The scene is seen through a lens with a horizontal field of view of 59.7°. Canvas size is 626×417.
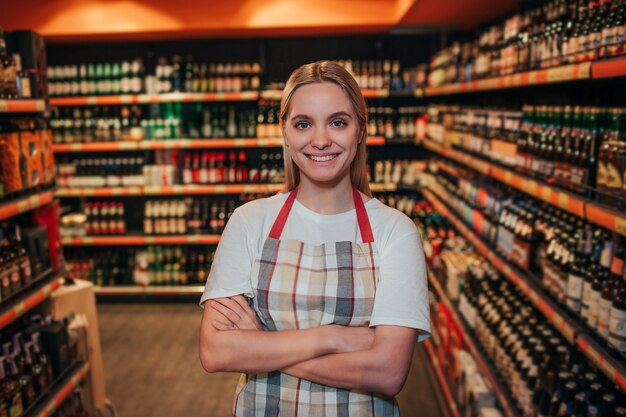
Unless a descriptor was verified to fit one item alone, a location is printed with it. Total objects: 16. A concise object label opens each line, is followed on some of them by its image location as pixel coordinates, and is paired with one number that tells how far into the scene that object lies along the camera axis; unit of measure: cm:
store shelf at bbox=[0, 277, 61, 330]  243
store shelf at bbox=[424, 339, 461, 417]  348
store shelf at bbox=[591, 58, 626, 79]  161
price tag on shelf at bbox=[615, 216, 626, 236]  161
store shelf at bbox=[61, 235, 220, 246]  572
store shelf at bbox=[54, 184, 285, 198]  563
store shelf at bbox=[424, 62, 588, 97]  190
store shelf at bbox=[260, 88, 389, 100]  546
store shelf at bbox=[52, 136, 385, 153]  554
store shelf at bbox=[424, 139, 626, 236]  170
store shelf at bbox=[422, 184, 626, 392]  164
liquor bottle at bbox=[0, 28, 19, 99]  259
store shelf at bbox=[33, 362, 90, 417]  265
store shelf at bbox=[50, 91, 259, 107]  548
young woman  138
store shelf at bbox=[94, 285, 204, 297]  586
